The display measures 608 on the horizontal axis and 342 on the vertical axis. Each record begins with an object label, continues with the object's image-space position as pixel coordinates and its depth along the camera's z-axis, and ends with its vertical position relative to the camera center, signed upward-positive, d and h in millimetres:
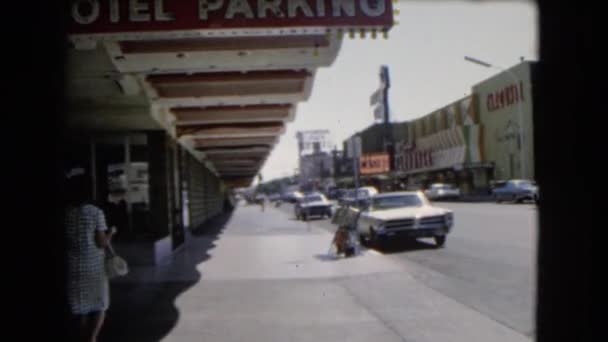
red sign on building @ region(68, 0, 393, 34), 6703 +2005
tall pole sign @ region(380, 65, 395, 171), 77938 +8355
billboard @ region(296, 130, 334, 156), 146375 +10644
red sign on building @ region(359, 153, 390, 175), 75375 +1984
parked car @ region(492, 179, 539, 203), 32781 -1019
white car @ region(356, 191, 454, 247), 13648 -1096
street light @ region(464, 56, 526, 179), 39725 +2434
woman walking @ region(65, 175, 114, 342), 4766 -622
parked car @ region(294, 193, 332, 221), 30219 -1405
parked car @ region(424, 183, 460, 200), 45969 -1316
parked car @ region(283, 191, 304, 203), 72250 -2391
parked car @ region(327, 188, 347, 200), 61828 -1885
